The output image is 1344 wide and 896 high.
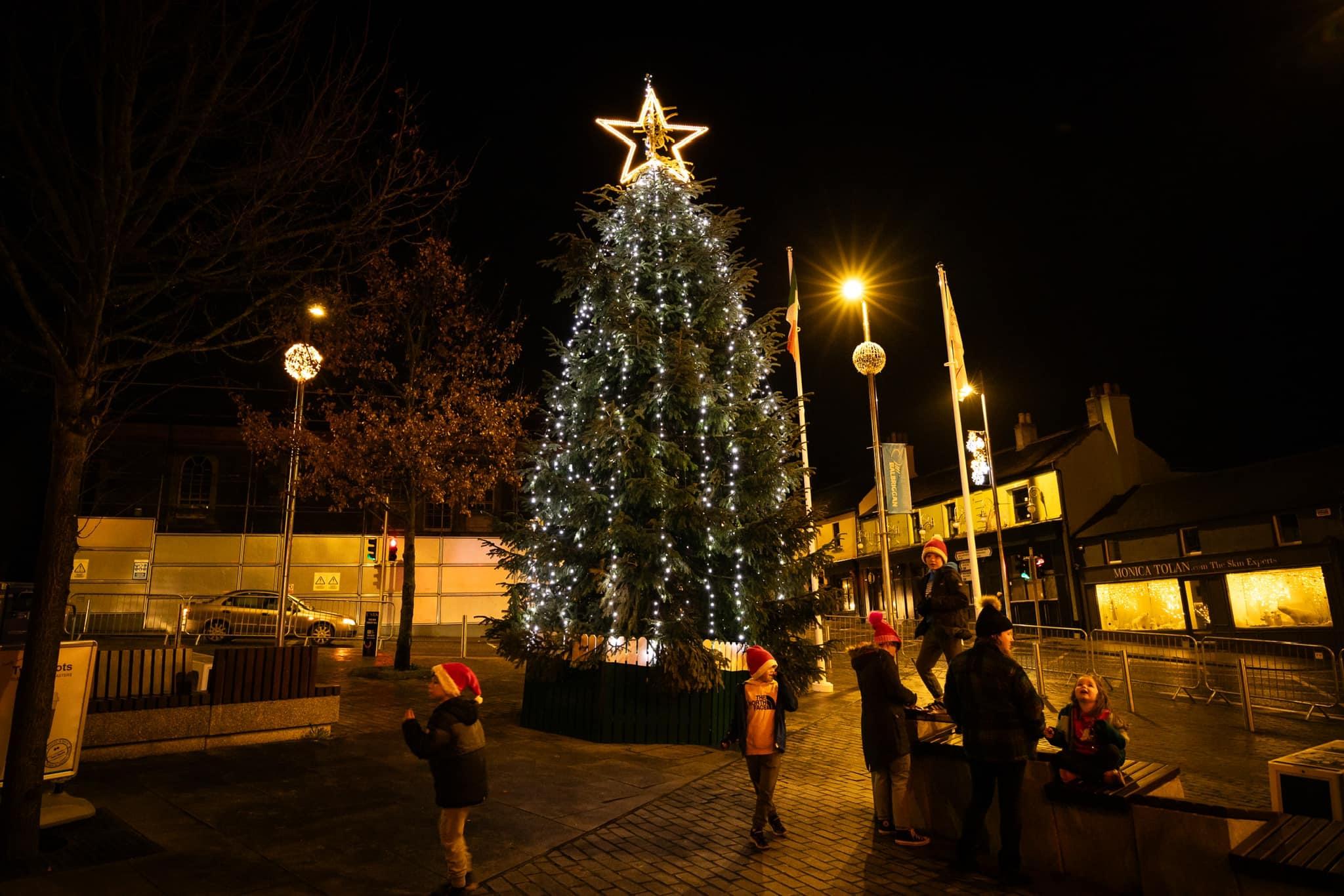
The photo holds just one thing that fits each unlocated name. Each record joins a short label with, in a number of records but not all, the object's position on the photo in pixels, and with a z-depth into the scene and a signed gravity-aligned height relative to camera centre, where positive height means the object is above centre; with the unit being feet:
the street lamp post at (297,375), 42.42 +13.85
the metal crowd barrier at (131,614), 74.38 +1.68
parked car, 71.26 +0.91
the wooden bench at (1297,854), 13.11 -4.23
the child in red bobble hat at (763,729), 20.84 -2.91
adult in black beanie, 18.01 -2.72
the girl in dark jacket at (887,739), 20.98 -3.21
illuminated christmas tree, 33.76 +6.80
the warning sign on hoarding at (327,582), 93.91 +5.37
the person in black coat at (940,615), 27.68 +0.03
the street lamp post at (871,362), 54.60 +17.61
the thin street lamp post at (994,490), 90.57 +15.02
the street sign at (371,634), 62.80 -0.61
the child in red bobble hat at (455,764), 17.06 -3.03
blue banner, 62.18 +10.65
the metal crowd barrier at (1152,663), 47.09 -3.40
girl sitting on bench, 17.80 -2.88
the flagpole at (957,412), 49.88 +13.59
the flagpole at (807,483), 40.46 +7.59
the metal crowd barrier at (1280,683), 40.16 -3.98
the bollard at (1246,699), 35.68 -3.97
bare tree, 19.75 +12.39
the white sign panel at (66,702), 21.53 -1.94
